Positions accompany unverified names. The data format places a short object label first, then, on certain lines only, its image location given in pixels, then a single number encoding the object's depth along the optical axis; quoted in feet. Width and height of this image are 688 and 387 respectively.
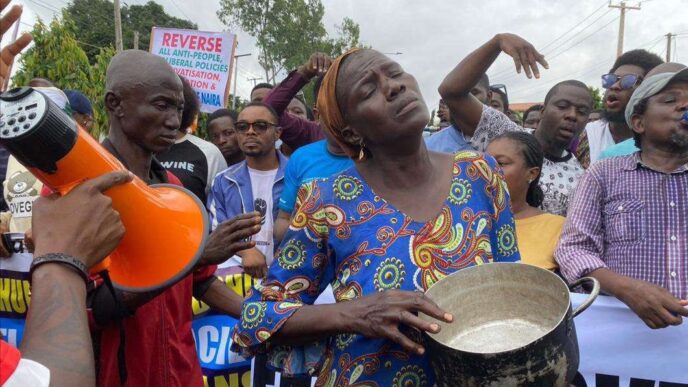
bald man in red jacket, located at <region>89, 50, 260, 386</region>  6.88
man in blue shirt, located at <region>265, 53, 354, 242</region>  12.57
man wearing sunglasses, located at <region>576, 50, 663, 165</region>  13.76
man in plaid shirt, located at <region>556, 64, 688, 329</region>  8.25
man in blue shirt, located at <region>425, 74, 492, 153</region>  12.84
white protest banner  8.73
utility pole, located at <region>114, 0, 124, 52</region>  73.50
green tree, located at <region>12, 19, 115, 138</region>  45.32
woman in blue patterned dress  5.43
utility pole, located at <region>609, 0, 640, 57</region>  116.06
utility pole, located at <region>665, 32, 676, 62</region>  144.56
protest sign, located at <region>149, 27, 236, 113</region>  27.96
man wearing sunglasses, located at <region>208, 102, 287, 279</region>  14.21
